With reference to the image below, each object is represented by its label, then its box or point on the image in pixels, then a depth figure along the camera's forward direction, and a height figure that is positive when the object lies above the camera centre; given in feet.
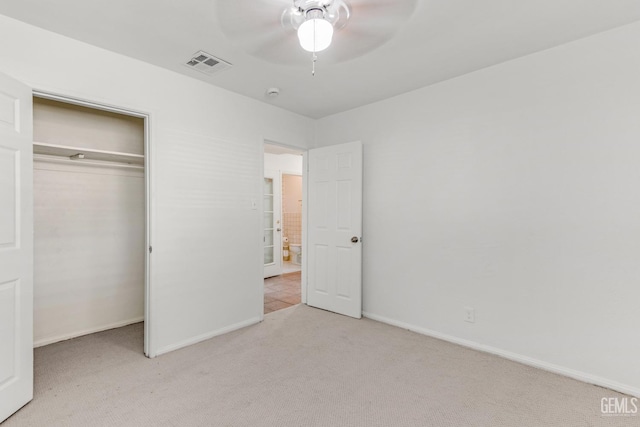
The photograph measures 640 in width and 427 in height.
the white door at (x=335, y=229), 11.88 -0.79
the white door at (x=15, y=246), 5.98 -0.80
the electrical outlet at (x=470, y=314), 9.29 -3.11
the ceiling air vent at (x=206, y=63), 8.25 +4.02
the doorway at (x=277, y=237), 16.24 -1.75
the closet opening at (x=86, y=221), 9.43 -0.46
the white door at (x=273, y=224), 19.44 -0.95
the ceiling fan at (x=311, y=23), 5.58 +3.64
